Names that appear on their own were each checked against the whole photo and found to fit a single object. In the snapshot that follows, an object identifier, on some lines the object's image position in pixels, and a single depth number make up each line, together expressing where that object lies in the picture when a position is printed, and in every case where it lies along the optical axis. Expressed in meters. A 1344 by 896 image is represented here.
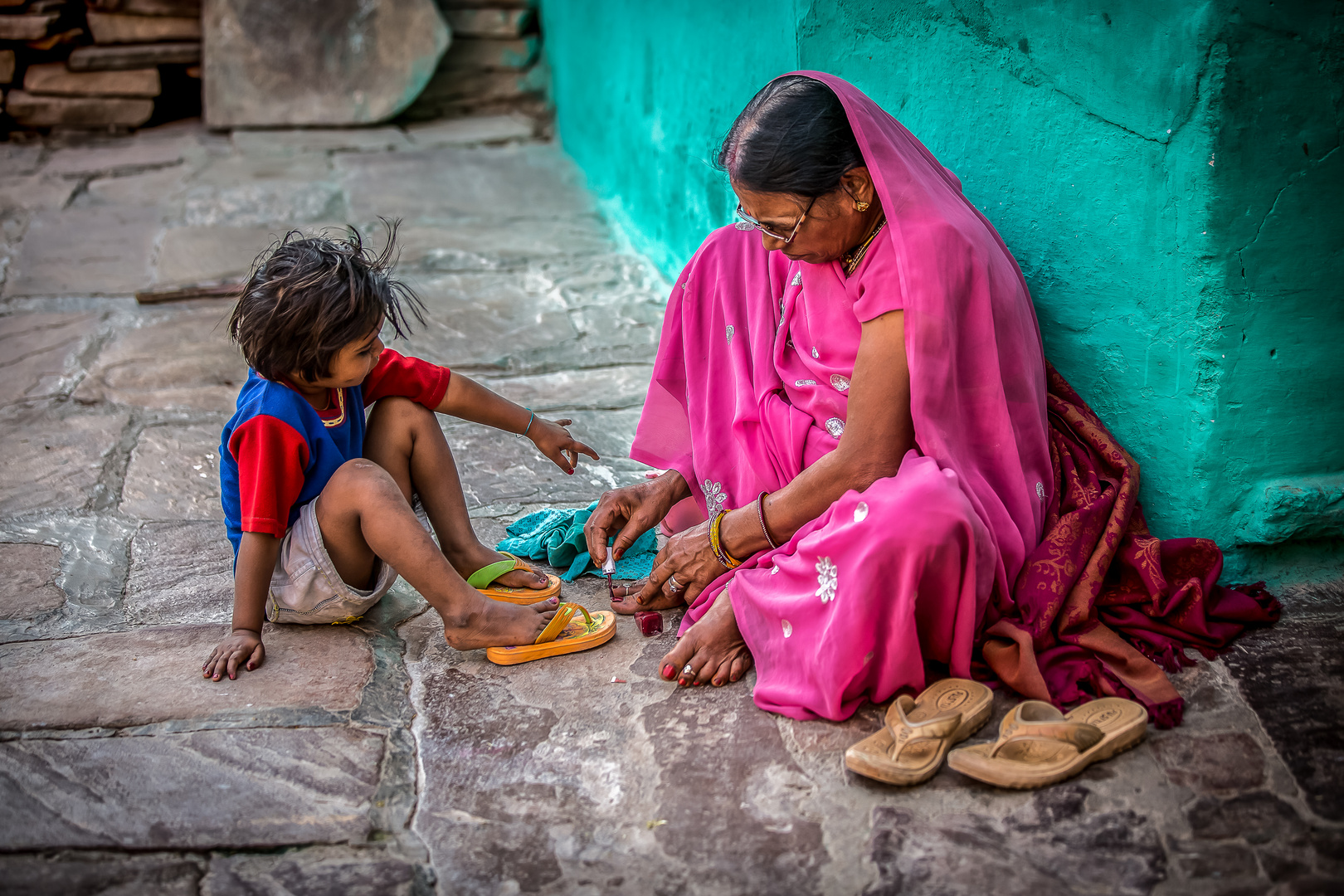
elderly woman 1.89
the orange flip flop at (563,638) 2.17
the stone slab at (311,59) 6.77
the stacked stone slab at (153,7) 6.71
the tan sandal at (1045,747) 1.71
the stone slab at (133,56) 6.70
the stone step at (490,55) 7.11
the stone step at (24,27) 6.52
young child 2.06
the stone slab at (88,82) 6.71
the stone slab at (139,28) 6.73
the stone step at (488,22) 7.03
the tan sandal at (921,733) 1.74
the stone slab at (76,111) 6.71
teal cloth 2.54
